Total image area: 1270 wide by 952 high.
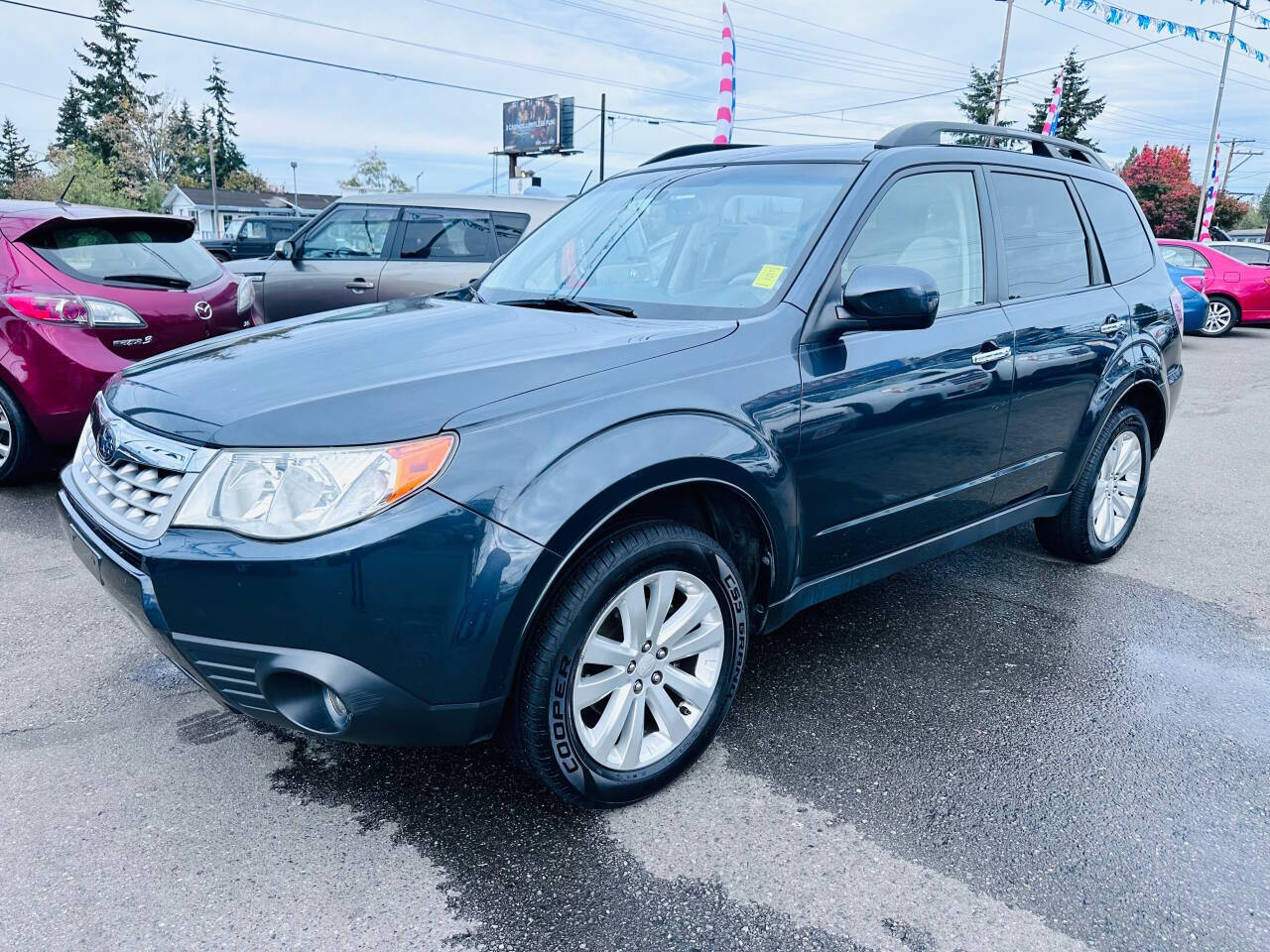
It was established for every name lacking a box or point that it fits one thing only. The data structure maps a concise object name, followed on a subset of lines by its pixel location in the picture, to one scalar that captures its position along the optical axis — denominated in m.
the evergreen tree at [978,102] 55.12
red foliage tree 53.00
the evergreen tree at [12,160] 62.98
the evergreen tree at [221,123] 89.31
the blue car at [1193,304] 13.30
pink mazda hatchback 4.81
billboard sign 54.25
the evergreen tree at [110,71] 66.81
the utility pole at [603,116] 45.78
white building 64.44
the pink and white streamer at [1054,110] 22.08
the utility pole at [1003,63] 36.28
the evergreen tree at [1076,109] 56.22
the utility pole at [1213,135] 29.45
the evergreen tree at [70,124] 73.38
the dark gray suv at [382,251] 8.33
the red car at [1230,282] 15.05
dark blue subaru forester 2.02
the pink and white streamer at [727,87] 9.59
